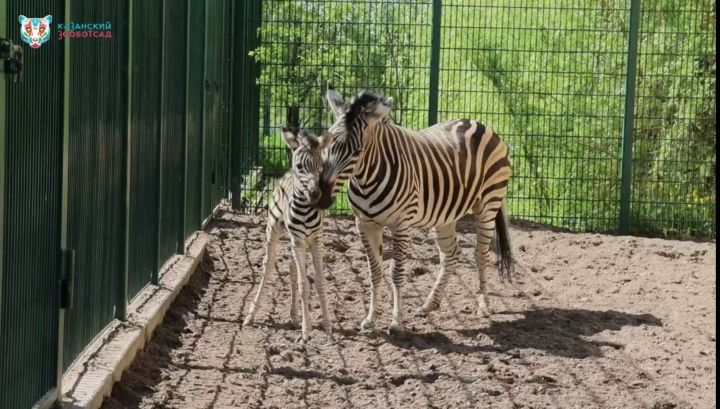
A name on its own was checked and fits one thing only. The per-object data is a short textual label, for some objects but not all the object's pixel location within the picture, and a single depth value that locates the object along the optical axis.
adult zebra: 8.64
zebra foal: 8.27
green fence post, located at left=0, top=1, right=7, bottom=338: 4.43
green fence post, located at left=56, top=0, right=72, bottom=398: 5.50
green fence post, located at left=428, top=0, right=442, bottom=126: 13.81
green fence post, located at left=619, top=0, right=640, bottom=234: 13.96
